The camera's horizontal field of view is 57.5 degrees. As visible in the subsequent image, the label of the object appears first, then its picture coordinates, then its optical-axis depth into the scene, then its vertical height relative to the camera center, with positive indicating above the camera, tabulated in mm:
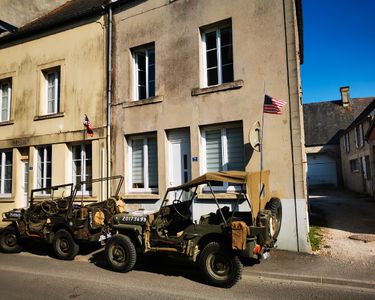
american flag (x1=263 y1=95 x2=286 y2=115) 8195 +1711
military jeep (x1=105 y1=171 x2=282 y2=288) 5875 -1026
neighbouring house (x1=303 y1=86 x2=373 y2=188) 30484 +4050
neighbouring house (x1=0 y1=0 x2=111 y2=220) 11820 +2931
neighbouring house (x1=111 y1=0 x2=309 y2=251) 8531 +2377
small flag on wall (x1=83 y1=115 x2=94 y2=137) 11504 +1840
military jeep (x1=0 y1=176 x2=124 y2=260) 8180 -1028
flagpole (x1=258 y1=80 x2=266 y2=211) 8695 +817
